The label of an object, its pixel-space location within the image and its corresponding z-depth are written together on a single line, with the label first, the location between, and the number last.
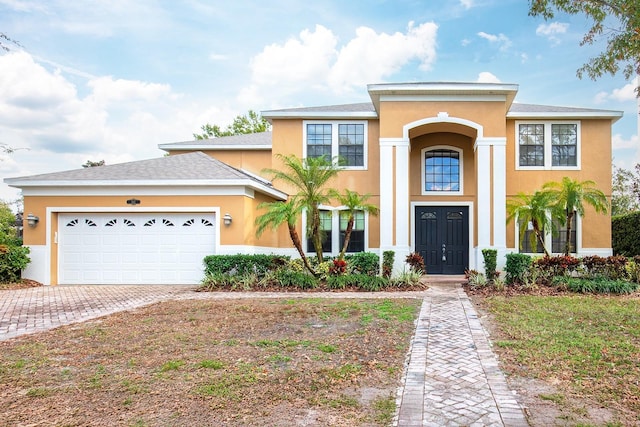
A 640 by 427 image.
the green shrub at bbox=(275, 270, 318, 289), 12.82
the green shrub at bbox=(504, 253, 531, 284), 12.94
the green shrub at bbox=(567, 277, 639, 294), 11.80
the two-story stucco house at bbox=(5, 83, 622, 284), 14.34
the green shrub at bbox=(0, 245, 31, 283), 13.52
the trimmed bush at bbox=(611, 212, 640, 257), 16.77
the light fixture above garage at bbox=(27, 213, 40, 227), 14.30
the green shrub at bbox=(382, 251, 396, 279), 13.91
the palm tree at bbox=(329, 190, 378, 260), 13.58
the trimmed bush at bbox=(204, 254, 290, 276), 13.41
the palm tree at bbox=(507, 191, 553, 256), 13.46
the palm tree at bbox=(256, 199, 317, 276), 12.33
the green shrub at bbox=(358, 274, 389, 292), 12.72
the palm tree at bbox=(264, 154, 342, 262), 13.17
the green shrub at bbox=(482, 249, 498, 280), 13.54
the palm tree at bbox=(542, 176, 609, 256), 13.14
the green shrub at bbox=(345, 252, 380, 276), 13.57
